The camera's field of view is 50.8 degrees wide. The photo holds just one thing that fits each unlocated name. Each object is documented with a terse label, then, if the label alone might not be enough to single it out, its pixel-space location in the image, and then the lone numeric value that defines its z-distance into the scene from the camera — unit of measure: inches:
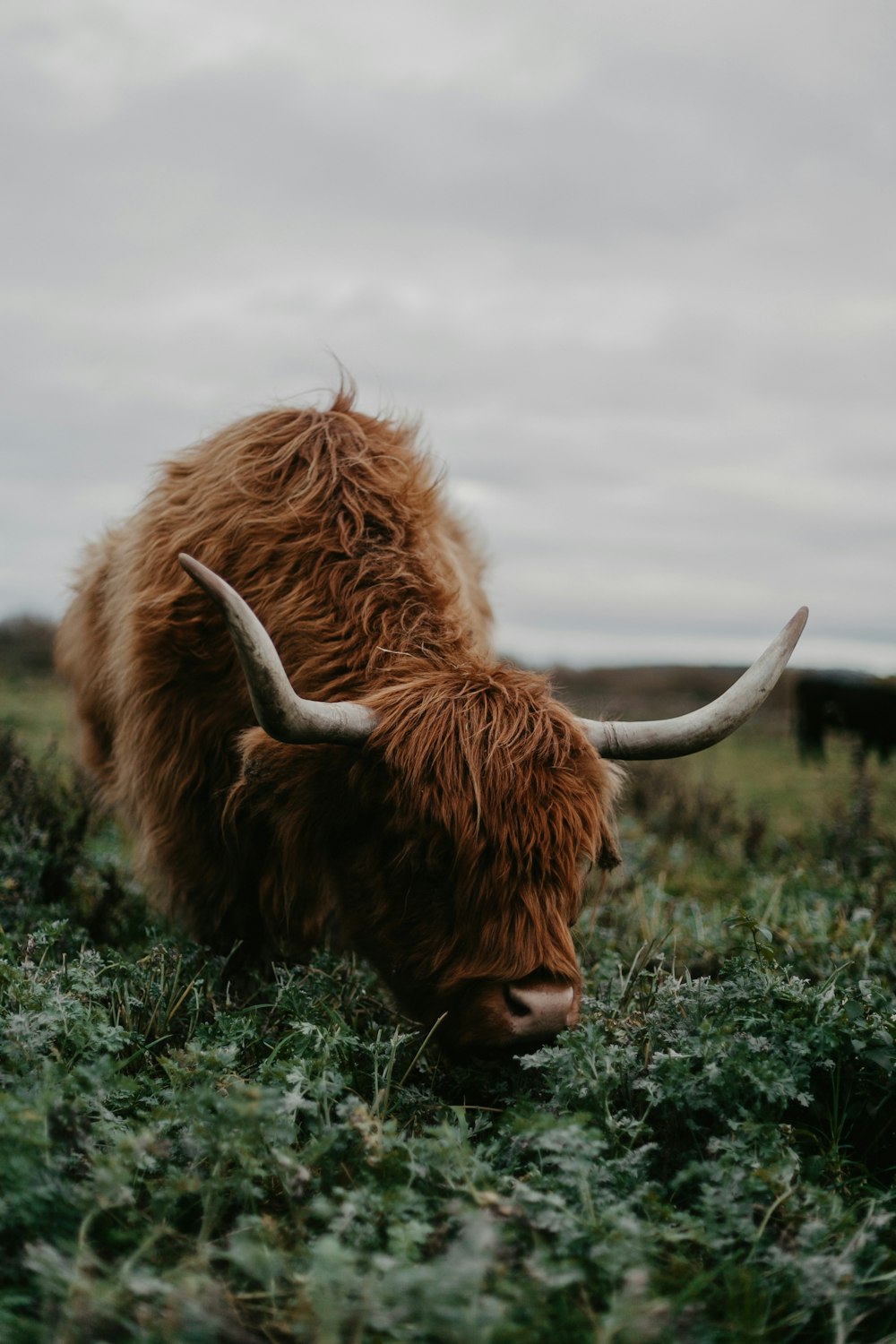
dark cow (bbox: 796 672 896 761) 499.2
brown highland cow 100.6
